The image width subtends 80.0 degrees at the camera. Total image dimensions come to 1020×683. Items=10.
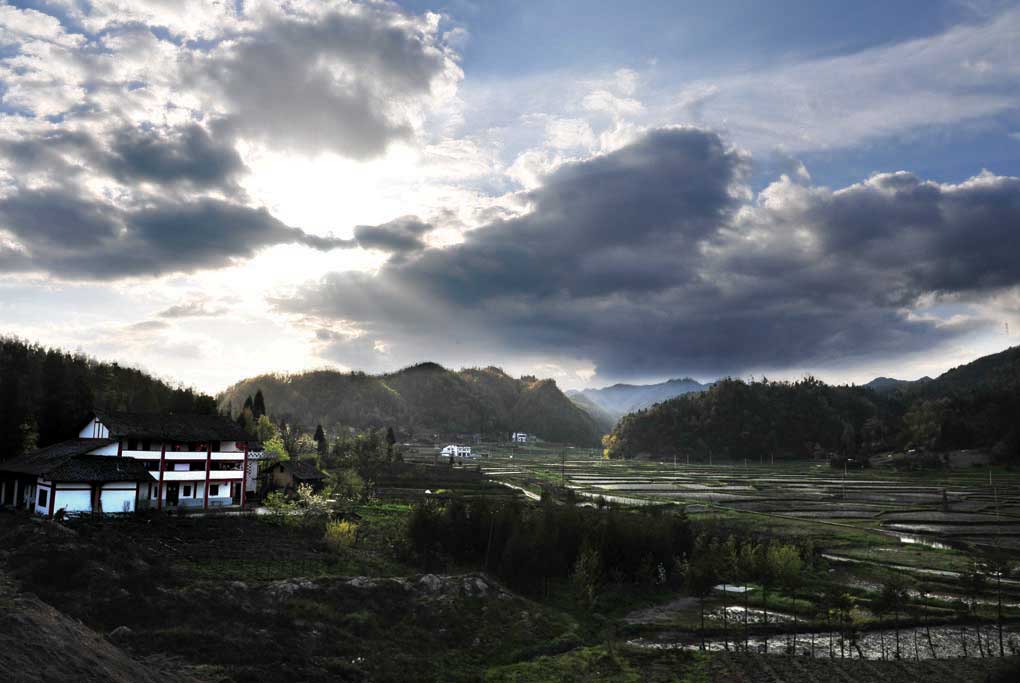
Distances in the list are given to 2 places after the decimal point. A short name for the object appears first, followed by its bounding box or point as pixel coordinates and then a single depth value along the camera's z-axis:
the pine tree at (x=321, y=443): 123.38
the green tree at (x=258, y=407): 136.88
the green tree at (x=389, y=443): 120.01
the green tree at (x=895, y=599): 36.78
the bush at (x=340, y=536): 47.97
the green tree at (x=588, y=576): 41.94
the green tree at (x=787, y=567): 42.59
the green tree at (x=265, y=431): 116.76
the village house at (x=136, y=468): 48.75
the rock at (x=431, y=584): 37.03
